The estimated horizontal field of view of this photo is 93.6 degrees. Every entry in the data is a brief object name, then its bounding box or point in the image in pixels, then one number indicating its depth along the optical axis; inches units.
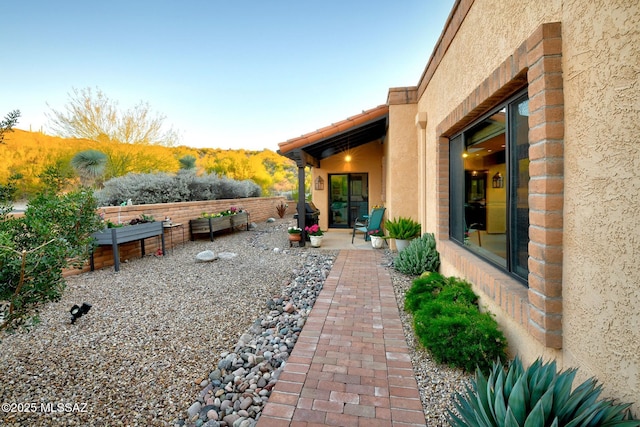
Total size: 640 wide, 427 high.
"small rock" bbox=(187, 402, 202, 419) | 80.5
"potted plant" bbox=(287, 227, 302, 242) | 322.3
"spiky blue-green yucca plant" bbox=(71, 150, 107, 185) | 461.4
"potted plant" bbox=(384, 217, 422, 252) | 255.0
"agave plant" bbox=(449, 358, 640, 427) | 46.1
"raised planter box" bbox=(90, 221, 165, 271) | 229.8
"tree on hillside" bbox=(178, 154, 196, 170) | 652.1
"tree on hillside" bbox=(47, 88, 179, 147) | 524.4
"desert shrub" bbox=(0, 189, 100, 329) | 70.3
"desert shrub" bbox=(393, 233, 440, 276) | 192.2
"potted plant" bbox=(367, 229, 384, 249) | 295.2
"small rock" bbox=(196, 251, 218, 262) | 260.1
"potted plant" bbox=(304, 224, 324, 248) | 309.3
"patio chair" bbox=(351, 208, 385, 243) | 315.9
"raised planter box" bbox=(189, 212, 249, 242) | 369.1
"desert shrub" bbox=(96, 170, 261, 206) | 370.9
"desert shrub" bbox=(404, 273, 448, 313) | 134.1
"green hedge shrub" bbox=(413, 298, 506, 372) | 90.9
